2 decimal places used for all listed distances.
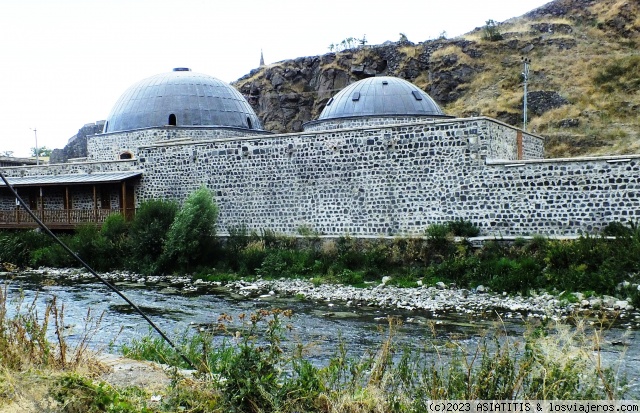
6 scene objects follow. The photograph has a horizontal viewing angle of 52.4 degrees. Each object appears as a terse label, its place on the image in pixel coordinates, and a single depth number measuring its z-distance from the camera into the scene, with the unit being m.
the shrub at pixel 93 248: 20.53
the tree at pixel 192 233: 18.92
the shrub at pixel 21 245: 22.23
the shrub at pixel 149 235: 19.67
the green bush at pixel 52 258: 21.39
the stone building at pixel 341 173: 15.90
